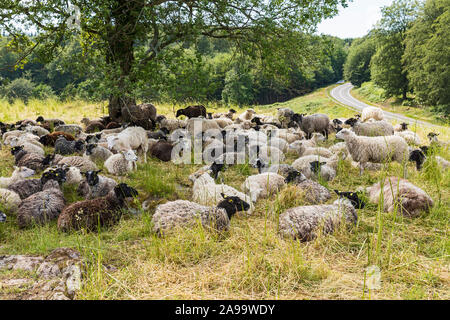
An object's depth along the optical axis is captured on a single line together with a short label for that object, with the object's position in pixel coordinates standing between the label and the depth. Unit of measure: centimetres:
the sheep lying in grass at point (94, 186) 570
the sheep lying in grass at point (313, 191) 535
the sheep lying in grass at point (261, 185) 574
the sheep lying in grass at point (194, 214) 417
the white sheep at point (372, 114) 1355
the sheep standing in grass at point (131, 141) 805
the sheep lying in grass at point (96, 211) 446
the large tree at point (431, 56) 3525
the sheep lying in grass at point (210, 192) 533
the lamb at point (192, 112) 1398
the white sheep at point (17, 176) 602
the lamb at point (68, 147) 863
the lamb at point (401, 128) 1229
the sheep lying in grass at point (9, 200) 504
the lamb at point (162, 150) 875
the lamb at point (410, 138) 1001
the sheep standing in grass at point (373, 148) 730
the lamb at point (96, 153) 803
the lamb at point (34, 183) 564
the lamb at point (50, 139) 980
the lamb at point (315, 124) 1238
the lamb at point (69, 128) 1182
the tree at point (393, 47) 4522
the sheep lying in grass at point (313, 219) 398
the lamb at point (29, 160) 717
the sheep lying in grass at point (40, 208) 463
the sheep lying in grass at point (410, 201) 462
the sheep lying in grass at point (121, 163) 707
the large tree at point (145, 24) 845
